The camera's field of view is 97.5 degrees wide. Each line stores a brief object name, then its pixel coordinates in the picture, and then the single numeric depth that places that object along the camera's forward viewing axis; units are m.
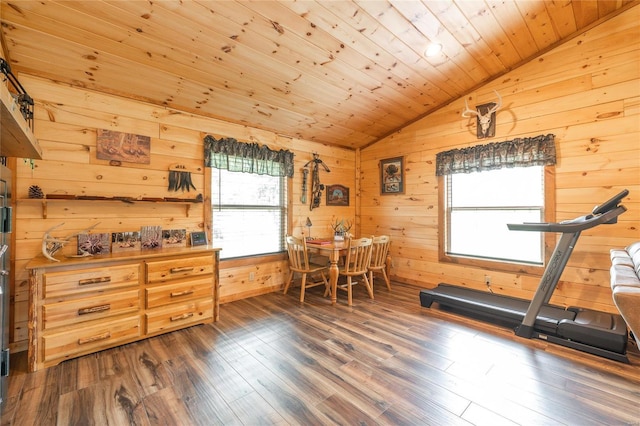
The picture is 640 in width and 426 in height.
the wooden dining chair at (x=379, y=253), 3.92
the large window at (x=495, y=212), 3.48
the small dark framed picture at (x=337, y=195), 4.97
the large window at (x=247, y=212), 3.71
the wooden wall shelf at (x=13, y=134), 1.19
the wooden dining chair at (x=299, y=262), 3.73
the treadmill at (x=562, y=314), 2.30
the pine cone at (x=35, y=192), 2.45
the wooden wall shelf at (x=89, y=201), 2.48
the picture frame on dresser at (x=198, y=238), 3.37
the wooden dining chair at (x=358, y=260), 3.61
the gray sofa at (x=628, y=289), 1.33
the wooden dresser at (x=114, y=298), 2.16
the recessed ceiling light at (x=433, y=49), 3.02
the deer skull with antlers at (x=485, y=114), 3.68
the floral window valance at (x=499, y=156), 3.30
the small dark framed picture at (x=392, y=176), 4.70
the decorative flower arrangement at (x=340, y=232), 4.31
